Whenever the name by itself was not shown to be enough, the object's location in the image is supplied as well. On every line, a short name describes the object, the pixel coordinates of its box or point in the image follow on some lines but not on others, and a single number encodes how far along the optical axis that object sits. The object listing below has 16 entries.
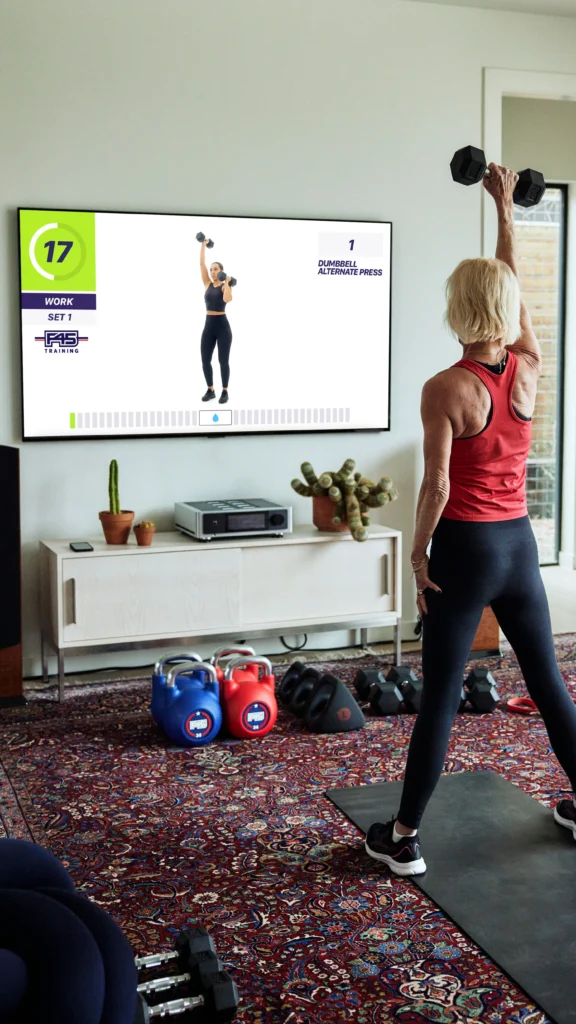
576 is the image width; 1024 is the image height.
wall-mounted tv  4.17
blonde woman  2.42
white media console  3.94
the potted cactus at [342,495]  4.33
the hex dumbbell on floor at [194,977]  1.96
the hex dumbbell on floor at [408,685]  3.89
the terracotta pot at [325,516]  4.36
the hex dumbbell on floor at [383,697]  3.83
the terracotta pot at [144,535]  4.03
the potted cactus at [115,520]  4.08
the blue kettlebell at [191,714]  3.47
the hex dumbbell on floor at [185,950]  2.04
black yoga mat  2.14
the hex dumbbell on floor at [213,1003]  1.92
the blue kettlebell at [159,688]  3.58
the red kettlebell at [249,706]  3.54
